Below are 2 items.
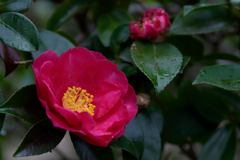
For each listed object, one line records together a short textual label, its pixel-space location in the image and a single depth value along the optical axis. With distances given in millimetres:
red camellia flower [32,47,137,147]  380
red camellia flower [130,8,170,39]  434
